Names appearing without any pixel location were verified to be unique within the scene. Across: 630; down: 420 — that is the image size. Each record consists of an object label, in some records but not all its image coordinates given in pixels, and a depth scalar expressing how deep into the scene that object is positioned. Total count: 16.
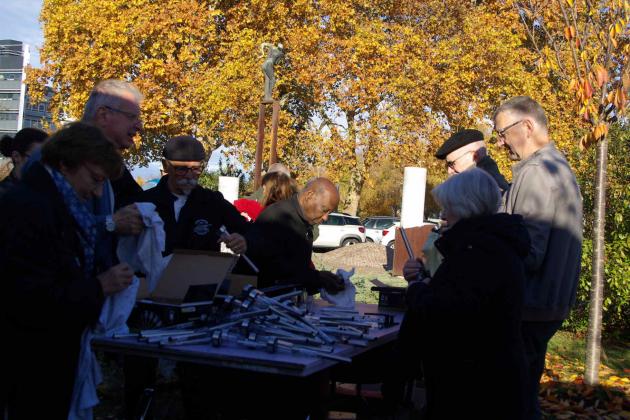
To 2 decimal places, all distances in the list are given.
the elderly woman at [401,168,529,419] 3.00
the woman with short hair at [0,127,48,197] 5.57
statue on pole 11.91
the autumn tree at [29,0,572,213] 25.97
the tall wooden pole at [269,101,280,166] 13.01
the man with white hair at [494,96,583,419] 3.72
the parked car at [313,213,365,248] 31.55
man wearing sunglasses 4.77
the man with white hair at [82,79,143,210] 4.14
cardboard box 3.63
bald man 4.83
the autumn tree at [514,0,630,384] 6.34
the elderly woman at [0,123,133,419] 2.64
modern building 100.45
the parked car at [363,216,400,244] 33.22
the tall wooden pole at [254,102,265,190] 12.84
